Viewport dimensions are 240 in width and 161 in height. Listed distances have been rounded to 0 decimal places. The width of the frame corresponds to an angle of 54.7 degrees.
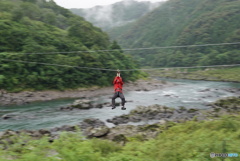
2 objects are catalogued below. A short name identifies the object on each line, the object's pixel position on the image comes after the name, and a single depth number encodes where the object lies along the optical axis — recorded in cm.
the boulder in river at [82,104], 2737
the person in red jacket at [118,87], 1058
